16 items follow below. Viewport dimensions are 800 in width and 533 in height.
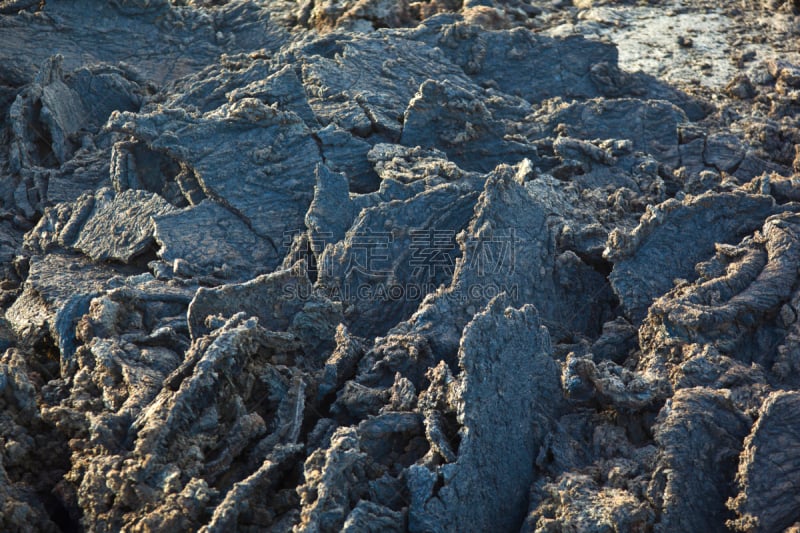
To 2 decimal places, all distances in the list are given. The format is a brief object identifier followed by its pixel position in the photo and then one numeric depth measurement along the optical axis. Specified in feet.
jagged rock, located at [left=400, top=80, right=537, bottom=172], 23.63
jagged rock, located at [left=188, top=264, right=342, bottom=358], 17.92
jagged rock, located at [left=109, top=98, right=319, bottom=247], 21.98
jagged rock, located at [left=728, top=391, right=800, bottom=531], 13.51
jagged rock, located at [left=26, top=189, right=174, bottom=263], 21.42
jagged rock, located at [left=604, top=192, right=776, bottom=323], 18.89
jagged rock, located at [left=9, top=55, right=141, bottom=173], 26.18
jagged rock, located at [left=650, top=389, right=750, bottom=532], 13.89
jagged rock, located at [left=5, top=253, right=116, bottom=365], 18.75
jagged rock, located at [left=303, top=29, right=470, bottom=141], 24.11
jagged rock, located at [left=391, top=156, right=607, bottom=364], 18.56
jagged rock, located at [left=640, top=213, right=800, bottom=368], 17.12
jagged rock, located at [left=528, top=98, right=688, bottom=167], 24.84
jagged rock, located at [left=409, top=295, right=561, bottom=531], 14.51
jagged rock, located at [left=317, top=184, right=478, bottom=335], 19.57
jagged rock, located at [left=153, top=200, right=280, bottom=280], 20.44
